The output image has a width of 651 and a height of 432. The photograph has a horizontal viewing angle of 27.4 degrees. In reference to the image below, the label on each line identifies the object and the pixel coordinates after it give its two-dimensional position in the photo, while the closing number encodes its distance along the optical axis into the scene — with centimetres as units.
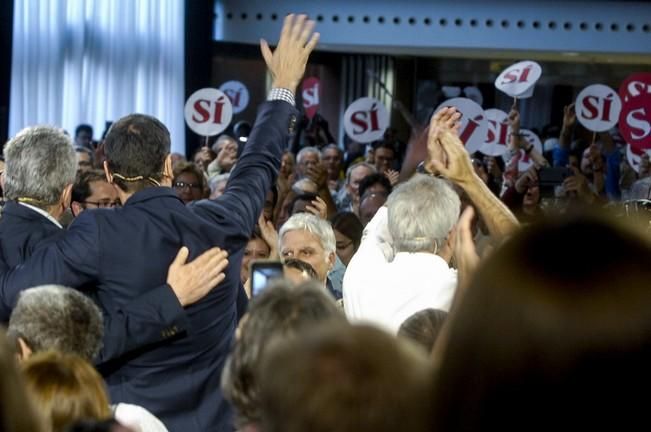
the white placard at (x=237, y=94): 1511
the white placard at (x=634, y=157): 1105
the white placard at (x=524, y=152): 1187
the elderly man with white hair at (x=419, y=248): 347
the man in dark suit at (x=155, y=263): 331
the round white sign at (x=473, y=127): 931
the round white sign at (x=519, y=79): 1095
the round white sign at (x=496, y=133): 1145
